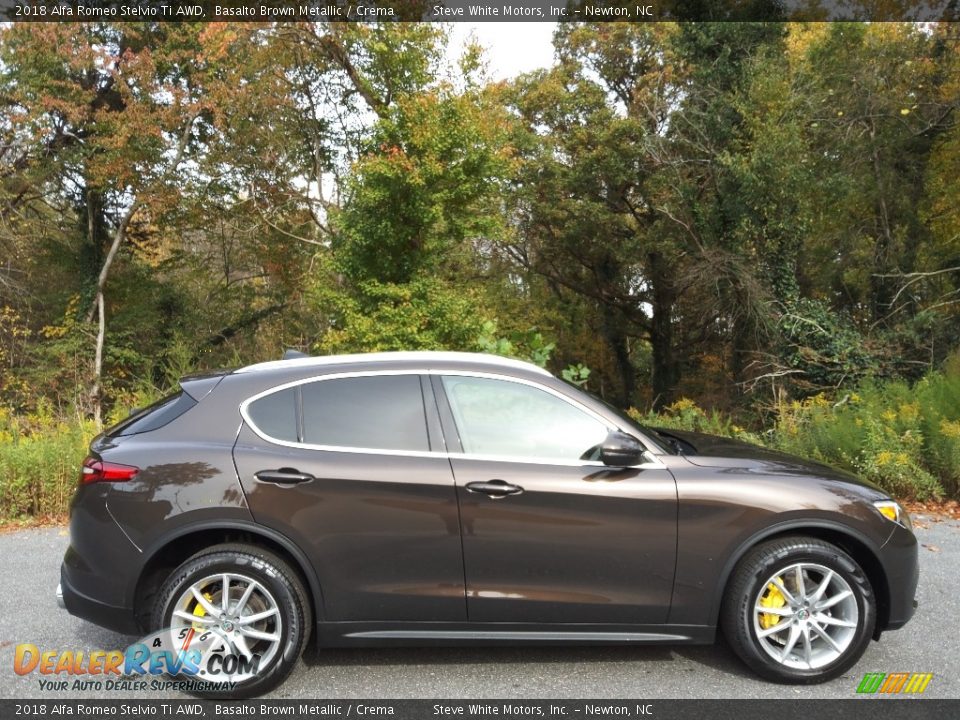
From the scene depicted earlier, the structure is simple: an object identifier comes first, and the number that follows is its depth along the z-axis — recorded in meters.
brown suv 3.31
